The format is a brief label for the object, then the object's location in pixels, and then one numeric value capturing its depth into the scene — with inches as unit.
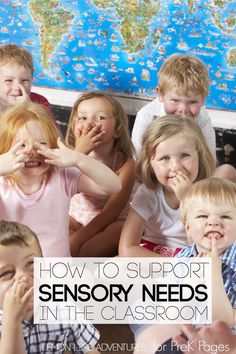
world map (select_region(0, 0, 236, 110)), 126.6
